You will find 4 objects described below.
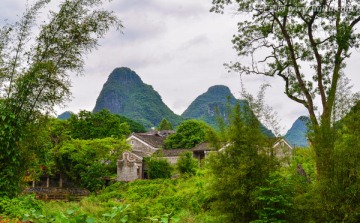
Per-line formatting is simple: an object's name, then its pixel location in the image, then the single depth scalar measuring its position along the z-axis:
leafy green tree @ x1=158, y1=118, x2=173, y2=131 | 75.25
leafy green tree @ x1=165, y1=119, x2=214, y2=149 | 45.12
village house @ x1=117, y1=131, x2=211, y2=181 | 33.06
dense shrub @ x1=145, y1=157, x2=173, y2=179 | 29.33
